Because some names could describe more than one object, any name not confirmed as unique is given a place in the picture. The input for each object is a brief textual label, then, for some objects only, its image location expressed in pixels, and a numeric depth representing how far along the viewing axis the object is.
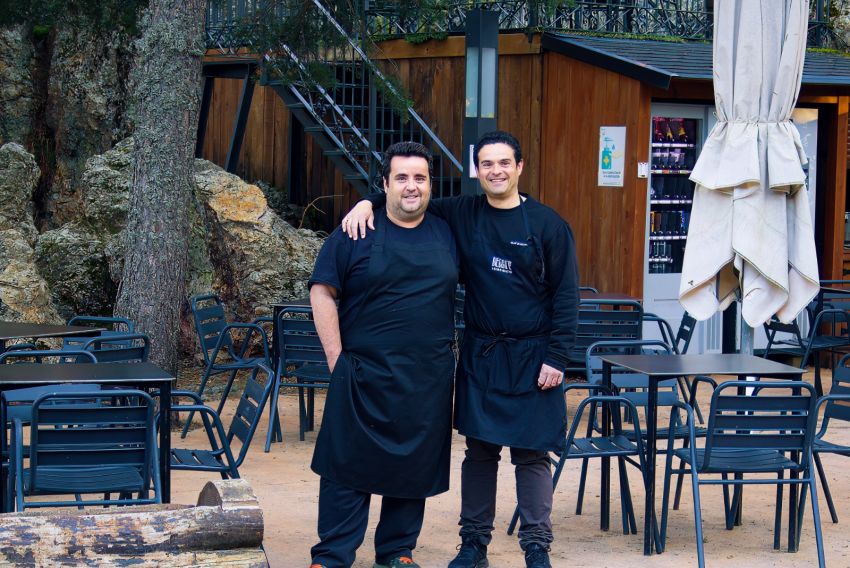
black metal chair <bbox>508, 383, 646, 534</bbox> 5.93
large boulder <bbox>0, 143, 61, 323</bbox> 9.56
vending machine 11.30
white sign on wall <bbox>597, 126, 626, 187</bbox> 10.91
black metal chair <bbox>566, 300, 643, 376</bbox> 8.70
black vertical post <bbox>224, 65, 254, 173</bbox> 14.27
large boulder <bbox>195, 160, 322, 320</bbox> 11.09
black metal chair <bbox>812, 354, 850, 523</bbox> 6.20
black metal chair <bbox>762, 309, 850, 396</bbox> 9.60
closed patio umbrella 7.34
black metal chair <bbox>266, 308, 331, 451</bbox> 8.33
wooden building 10.82
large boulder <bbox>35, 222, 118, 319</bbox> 10.99
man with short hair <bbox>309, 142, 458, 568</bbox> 5.23
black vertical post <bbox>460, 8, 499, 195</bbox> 10.45
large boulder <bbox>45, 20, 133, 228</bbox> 13.28
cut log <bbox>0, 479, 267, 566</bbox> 3.55
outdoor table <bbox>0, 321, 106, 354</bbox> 7.38
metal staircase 10.98
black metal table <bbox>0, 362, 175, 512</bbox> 5.36
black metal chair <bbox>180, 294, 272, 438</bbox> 8.65
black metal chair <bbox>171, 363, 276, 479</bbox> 5.54
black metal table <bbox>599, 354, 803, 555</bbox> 5.94
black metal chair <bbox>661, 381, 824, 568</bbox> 5.58
